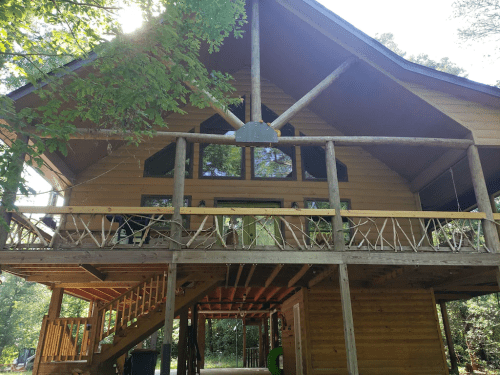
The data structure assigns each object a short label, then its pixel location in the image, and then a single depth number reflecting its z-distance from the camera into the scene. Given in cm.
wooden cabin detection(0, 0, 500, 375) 796
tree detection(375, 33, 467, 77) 2684
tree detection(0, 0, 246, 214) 580
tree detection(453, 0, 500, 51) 1836
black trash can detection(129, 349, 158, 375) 1009
